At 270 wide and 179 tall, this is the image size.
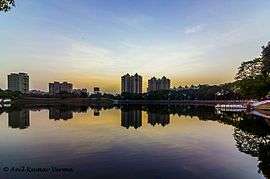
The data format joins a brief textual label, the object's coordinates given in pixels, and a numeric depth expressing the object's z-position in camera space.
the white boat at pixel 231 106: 40.93
